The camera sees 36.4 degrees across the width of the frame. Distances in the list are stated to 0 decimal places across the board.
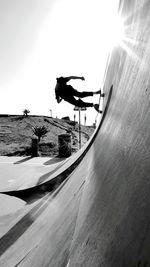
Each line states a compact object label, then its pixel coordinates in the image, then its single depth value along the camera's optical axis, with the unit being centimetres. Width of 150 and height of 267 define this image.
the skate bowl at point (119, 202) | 64
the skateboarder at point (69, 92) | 568
